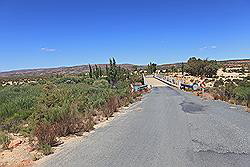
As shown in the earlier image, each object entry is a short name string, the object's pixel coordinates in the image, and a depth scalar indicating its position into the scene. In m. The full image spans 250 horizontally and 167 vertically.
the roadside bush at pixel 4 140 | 5.13
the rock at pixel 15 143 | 5.23
